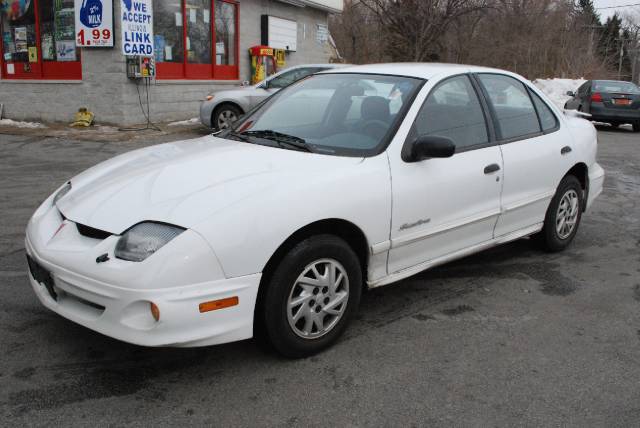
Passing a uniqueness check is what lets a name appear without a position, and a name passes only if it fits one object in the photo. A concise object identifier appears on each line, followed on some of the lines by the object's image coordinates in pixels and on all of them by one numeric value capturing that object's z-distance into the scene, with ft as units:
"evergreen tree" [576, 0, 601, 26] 138.43
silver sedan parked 39.11
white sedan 9.40
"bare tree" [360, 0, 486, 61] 76.18
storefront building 42.16
